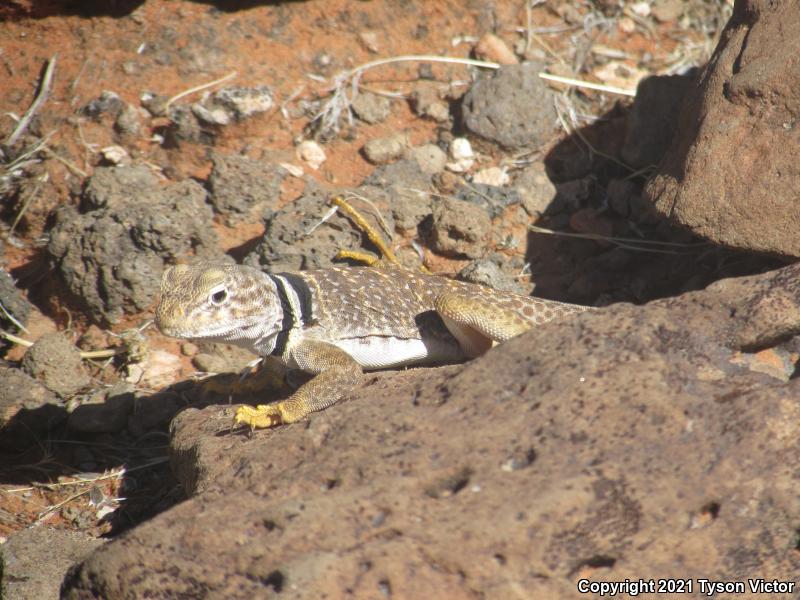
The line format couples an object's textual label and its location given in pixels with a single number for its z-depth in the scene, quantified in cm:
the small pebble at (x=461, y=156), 603
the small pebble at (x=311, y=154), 609
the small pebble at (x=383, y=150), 603
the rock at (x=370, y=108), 627
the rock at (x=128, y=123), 593
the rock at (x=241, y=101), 597
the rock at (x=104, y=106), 595
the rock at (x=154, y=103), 605
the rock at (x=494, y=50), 659
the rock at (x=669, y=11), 695
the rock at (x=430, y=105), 626
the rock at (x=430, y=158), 596
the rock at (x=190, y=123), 592
